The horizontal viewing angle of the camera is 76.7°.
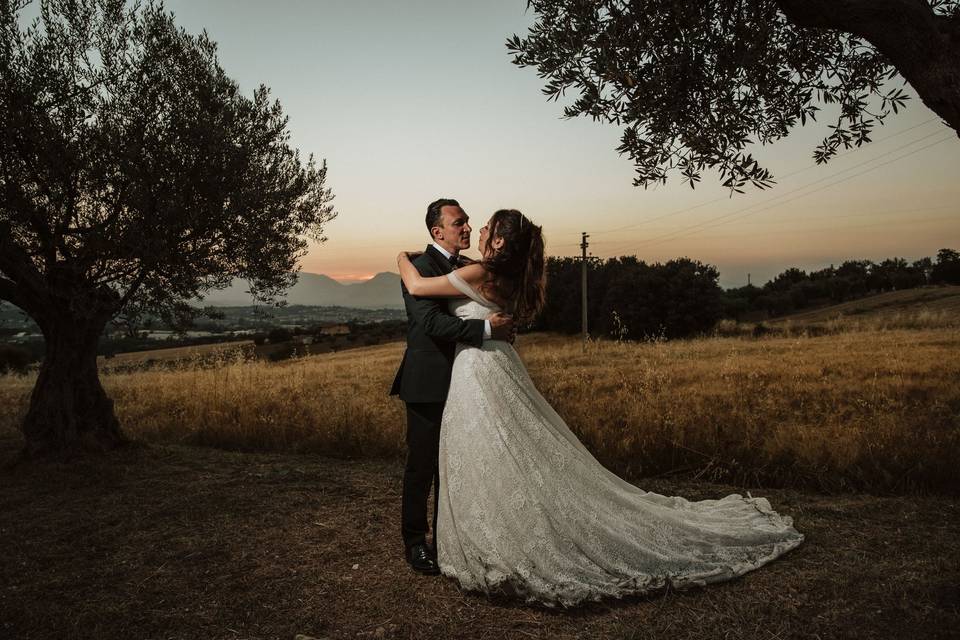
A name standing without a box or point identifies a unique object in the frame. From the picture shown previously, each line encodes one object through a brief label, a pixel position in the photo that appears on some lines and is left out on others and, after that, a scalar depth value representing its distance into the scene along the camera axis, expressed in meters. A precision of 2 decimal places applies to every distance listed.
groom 4.95
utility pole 44.09
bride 4.48
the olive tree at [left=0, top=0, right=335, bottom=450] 7.27
